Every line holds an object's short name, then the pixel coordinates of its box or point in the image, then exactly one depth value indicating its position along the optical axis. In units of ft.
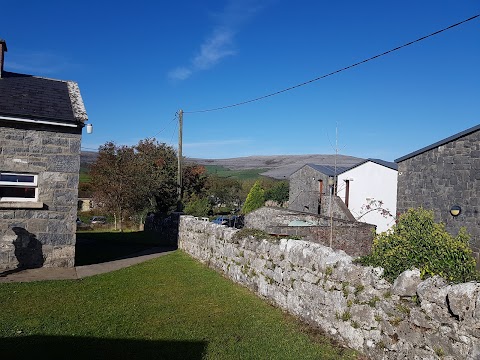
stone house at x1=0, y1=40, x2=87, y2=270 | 33.04
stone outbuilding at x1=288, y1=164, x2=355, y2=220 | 79.00
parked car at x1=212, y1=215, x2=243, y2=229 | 75.90
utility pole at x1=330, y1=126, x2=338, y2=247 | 78.60
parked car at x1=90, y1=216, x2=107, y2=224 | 123.34
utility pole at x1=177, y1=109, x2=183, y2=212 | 73.06
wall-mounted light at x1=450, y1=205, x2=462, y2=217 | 41.15
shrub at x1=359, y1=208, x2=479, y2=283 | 15.16
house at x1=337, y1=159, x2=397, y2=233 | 78.23
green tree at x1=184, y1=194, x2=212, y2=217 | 84.17
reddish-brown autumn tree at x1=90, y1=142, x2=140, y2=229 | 87.04
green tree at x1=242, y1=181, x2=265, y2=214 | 130.62
